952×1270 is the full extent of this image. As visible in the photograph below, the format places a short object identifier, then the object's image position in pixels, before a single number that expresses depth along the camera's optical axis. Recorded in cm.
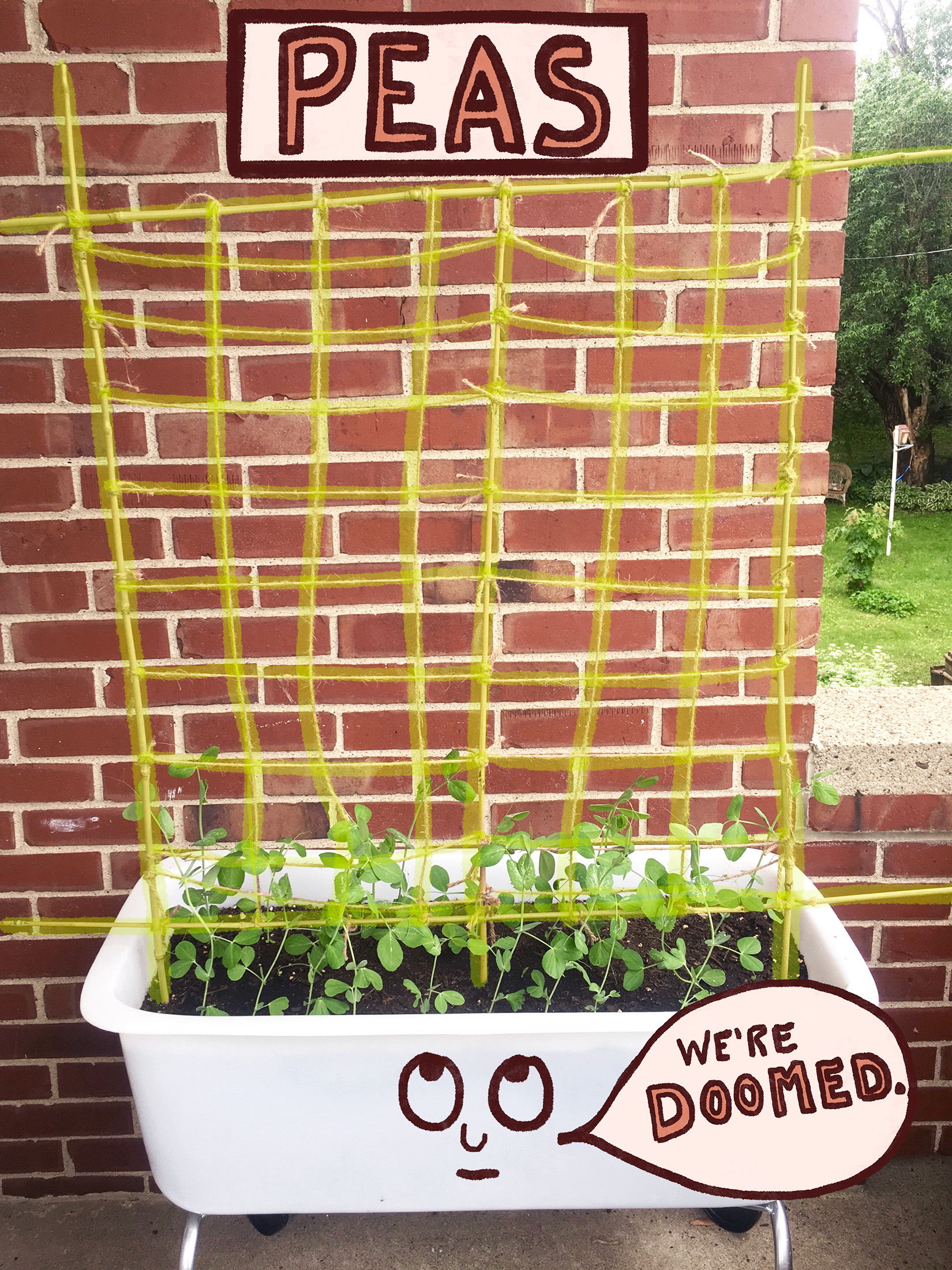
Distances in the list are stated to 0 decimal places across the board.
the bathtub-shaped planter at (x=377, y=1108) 101
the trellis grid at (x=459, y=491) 110
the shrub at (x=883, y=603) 906
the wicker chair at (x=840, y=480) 1319
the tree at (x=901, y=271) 1270
